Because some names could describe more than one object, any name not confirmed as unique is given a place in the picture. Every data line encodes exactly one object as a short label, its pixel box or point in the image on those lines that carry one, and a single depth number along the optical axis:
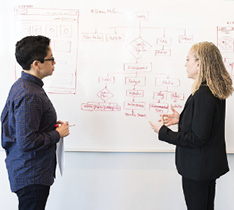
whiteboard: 1.78
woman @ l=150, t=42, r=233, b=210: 1.25
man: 1.17
